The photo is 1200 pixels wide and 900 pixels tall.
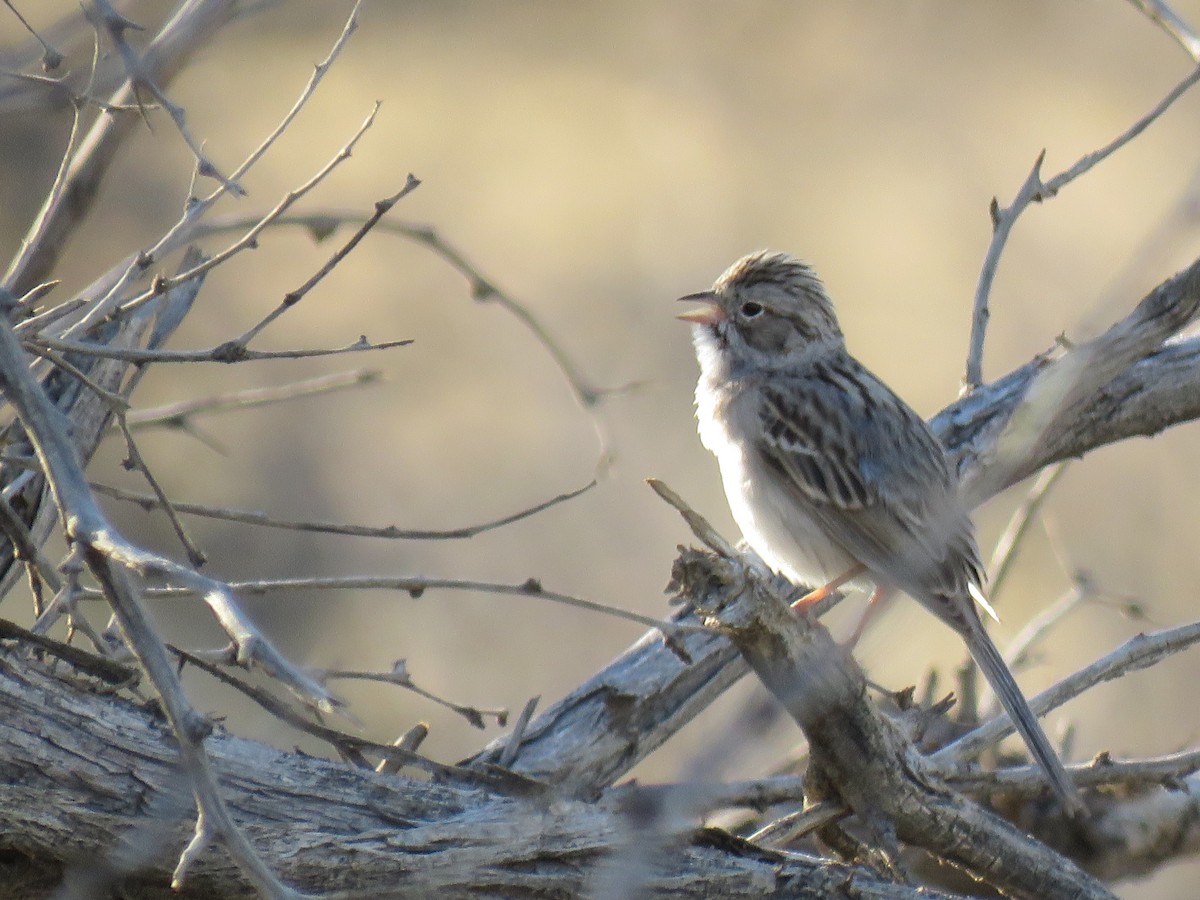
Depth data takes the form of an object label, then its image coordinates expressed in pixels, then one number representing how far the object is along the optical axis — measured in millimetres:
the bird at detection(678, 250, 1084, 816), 9523
